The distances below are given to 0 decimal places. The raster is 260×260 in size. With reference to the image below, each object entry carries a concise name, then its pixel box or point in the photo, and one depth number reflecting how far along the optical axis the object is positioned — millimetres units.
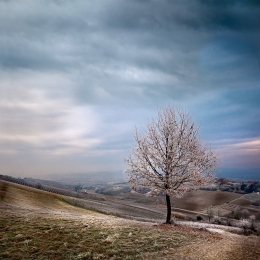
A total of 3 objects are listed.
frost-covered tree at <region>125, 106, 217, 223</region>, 27359
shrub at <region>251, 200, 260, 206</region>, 113175
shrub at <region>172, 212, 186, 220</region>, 75294
